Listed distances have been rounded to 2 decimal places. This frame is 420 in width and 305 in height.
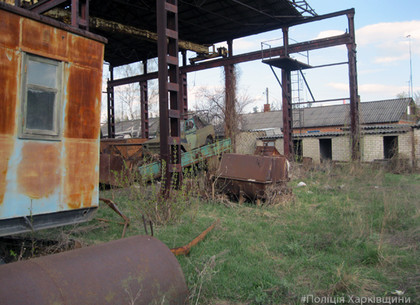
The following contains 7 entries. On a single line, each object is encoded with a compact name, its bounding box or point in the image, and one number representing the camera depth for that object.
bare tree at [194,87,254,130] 24.48
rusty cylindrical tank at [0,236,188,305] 2.10
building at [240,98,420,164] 21.78
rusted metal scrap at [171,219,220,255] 4.01
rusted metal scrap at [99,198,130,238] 5.70
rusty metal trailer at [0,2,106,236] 3.99
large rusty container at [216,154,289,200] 8.38
